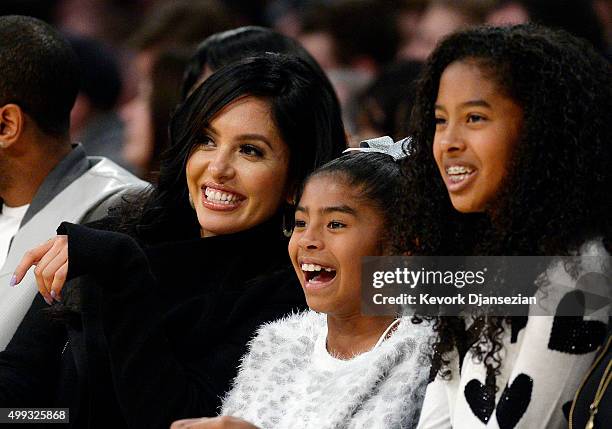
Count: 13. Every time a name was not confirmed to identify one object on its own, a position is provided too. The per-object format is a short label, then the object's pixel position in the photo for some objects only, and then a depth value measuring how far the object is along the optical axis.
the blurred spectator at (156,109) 9.48
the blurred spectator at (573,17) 8.80
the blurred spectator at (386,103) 8.48
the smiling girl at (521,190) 4.37
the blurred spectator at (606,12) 9.61
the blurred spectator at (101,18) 14.17
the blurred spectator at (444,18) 10.48
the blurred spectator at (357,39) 11.34
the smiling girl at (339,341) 5.14
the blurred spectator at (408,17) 11.44
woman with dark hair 5.64
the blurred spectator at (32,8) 13.37
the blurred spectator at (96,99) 11.55
